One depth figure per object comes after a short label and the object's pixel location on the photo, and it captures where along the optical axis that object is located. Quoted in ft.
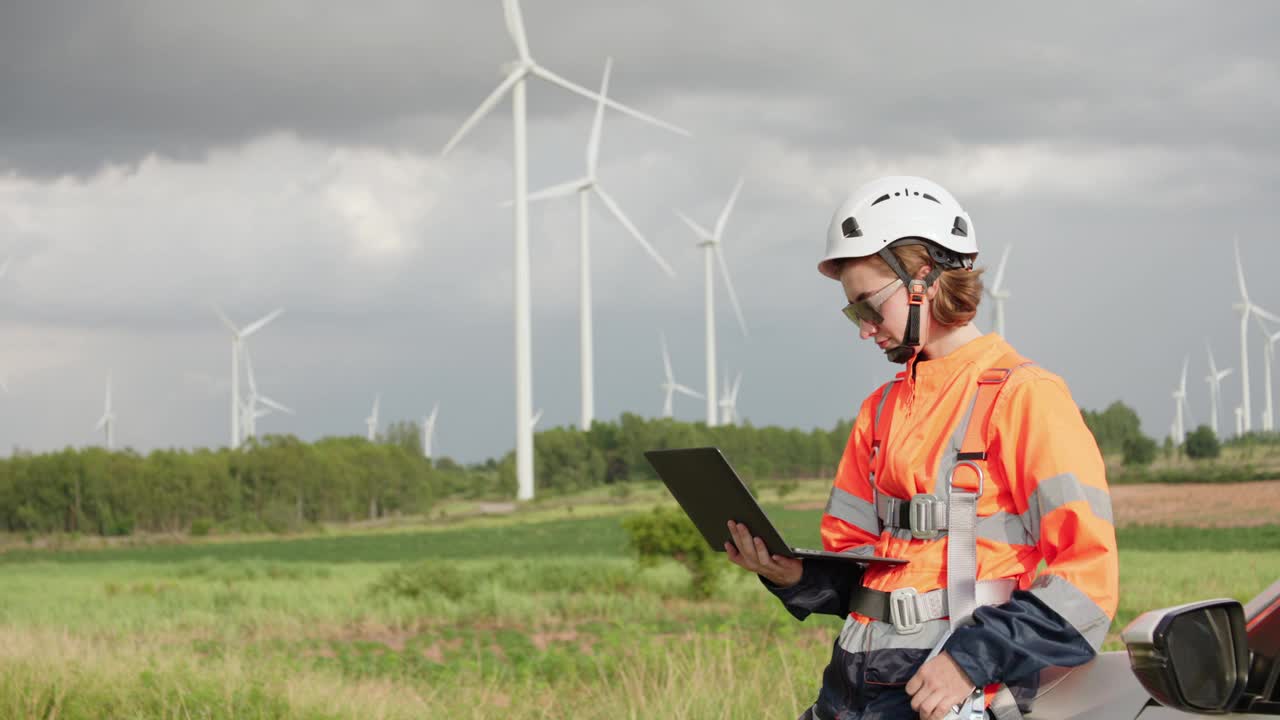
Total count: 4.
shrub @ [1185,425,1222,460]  185.37
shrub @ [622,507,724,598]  79.80
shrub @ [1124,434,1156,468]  182.29
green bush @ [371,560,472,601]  80.79
